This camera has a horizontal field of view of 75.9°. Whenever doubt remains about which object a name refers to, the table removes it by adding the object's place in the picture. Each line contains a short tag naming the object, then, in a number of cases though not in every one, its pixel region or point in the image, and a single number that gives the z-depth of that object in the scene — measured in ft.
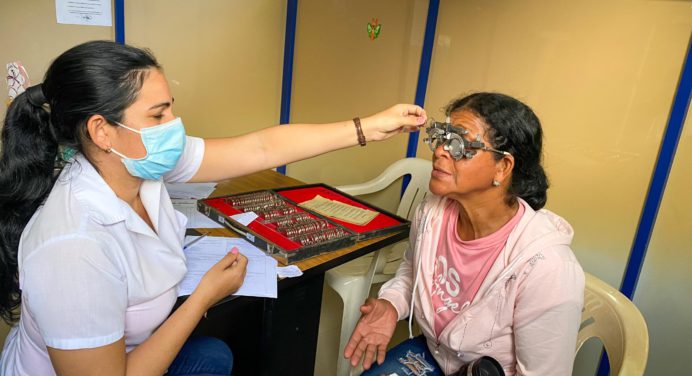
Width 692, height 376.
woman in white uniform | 3.17
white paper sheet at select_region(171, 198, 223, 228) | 6.12
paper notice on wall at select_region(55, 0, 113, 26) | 7.80
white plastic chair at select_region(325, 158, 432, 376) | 6.97
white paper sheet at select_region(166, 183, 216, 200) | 7.14
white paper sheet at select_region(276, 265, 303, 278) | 4.98
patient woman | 4.37
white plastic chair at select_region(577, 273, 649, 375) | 4.52
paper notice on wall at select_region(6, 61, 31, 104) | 7.55
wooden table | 5.67
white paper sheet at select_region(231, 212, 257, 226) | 6.05
